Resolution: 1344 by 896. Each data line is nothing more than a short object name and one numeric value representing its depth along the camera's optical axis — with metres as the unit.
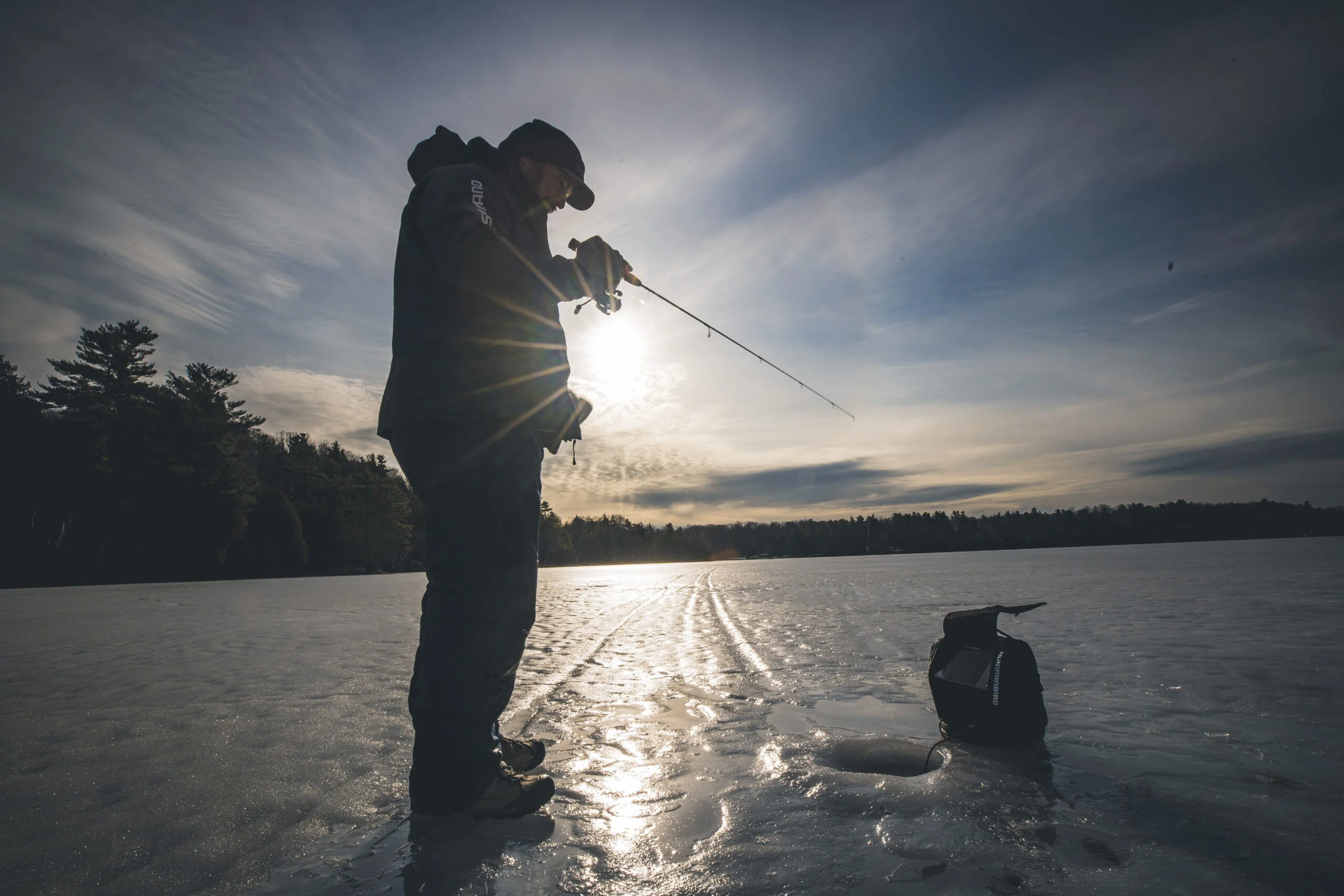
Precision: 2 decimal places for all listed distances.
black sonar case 2.16
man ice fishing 1.71
